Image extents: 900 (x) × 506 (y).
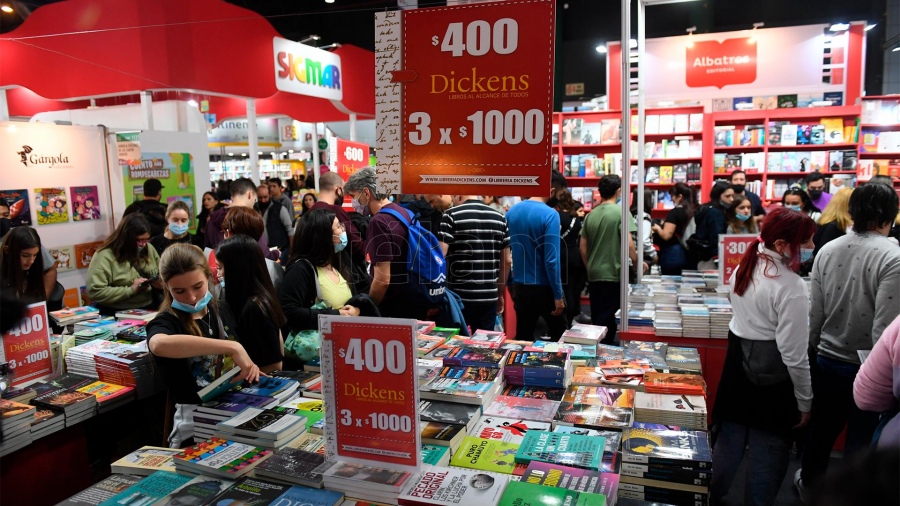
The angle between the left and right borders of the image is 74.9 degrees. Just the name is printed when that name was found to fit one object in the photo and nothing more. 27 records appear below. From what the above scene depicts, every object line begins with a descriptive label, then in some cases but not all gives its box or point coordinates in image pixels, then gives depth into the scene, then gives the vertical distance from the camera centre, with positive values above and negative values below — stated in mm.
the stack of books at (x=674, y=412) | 2163 -847
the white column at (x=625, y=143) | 3561 +246
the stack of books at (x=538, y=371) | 2432 -769
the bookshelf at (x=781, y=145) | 8031 +468
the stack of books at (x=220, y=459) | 1737 -808
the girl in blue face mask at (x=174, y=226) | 4809 -254
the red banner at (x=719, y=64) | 7188 +1436
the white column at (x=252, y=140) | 7298 +657
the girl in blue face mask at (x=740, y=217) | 5062 -322
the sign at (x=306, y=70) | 7461 +1685
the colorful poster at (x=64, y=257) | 5277 -539
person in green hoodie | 3980 -515
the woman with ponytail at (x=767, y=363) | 2535 -826
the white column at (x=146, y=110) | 6555 +950
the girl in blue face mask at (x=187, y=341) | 2184 -552
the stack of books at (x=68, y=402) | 2453 -856
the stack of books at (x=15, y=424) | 2203 -861
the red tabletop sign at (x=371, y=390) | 1624 -565
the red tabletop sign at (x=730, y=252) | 4121 -510
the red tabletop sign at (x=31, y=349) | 2613 -684
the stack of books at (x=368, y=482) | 1601 -800
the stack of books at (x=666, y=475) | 1796 -895
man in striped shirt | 4145 -482
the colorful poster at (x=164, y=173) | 6043 +234
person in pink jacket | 1968 -697
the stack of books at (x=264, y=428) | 1913 -775
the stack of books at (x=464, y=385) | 2174 -757
